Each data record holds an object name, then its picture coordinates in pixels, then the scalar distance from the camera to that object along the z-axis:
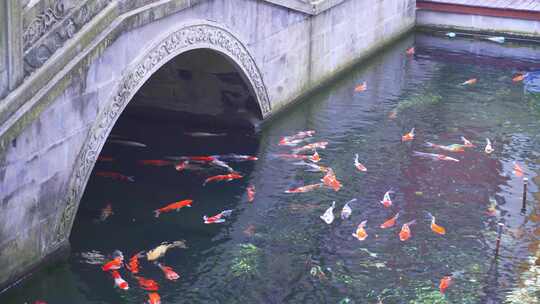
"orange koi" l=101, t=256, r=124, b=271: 17.61
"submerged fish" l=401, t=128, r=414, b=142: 25.08
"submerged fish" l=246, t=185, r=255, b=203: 21.11
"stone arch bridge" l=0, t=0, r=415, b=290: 15.41
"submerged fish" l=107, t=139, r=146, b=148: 24.27
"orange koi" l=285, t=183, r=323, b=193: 21.52
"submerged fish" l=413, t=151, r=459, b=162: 23.61
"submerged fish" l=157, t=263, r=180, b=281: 17.47
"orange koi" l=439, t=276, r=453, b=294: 17.33
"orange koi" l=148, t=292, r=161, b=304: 16.58
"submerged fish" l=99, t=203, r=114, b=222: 19.95
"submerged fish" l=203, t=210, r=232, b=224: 19.94
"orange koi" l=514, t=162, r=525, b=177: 22.79
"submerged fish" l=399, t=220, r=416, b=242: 19.30
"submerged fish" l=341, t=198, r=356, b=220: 20.17
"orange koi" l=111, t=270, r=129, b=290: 16.97
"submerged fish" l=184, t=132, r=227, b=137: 24.88
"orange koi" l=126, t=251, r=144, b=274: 17.62
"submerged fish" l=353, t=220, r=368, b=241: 19.23
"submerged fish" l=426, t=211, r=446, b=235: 19.64
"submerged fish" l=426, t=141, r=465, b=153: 24.28
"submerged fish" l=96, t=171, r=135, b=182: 22.11
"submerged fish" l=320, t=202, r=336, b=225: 19.94
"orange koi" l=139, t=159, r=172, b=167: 22.94
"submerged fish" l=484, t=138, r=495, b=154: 24.23
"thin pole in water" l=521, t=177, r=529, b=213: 20.81
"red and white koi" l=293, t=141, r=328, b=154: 23.91
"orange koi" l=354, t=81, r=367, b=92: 29.06
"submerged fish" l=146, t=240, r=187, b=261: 18.18
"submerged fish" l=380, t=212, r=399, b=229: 19.80
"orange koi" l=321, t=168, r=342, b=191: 21.72
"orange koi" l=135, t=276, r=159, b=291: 17.00
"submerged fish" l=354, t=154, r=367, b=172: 22.88
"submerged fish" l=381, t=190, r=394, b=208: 20.86
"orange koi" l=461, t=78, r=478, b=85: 30.31
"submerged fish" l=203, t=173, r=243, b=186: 21.93
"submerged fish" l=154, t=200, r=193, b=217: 20.30
